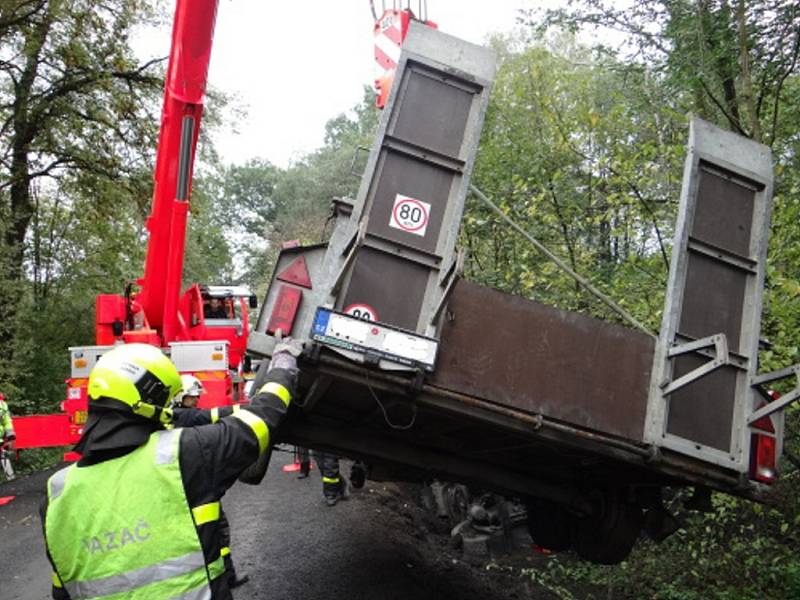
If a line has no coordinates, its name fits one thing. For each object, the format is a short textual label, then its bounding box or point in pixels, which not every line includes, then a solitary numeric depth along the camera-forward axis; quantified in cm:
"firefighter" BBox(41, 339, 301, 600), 228
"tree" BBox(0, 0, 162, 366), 1414
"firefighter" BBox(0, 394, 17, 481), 1004
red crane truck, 651
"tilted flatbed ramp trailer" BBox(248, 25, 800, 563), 325
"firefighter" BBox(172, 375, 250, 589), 479
